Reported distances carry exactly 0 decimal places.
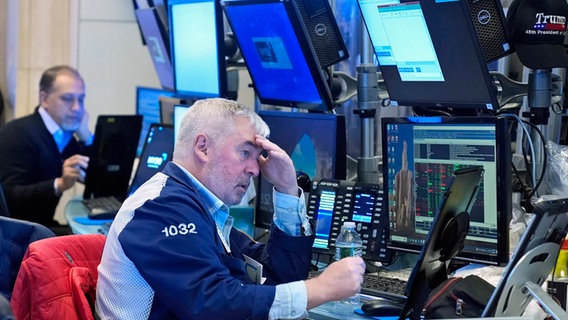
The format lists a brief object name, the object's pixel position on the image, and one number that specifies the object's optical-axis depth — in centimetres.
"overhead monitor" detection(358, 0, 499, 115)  266
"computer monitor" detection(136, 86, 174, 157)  559
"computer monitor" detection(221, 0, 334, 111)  325
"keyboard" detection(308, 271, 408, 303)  281
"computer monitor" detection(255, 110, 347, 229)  322
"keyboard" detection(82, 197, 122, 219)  461
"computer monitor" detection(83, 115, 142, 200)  498
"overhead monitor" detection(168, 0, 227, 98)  390
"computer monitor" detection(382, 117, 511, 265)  262
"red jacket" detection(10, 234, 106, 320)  234
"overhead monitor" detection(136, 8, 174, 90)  474
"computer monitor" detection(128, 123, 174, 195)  450
